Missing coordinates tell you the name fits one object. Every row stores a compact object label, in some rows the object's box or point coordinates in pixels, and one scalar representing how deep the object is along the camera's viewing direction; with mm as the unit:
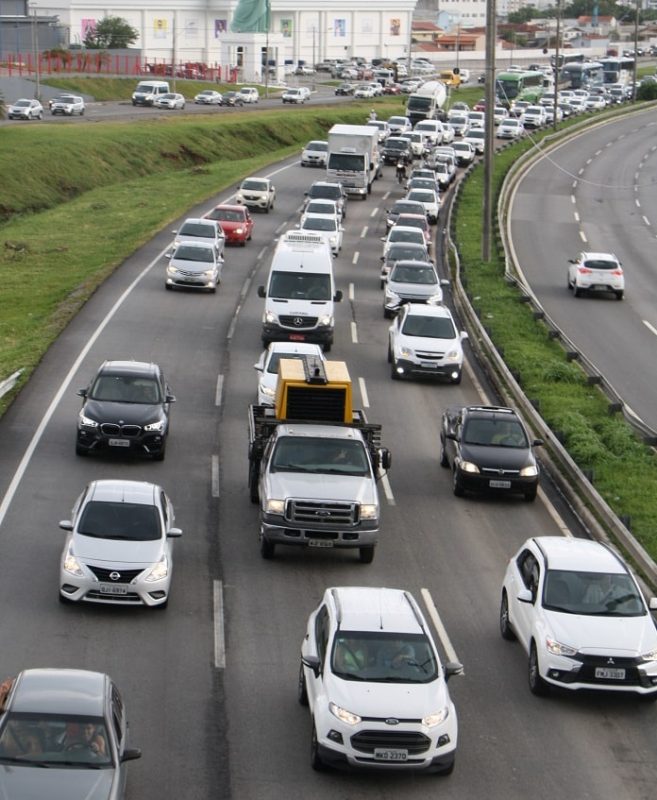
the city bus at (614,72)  167875
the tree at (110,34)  167750
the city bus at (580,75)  166500
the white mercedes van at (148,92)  118312
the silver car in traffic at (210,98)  127750
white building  173375
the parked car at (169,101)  116438
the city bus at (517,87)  140875
